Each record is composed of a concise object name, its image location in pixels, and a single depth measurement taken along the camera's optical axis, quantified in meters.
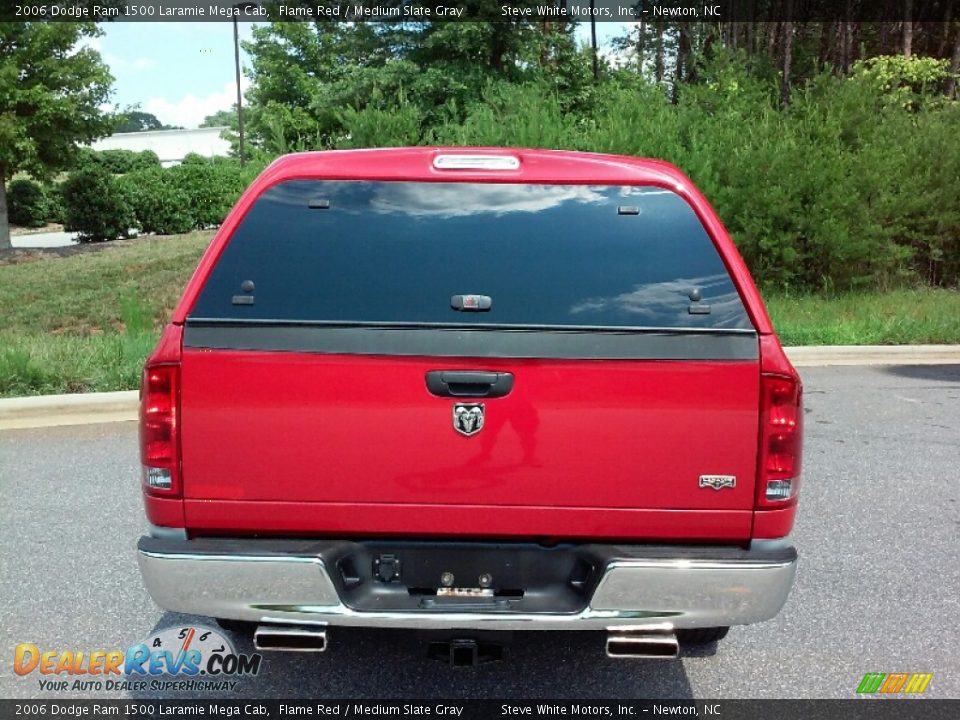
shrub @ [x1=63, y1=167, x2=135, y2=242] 30.53
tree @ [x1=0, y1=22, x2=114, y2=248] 23.36
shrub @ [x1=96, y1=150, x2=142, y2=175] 46.91
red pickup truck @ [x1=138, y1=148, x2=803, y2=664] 2.89
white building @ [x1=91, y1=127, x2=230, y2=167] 81.25
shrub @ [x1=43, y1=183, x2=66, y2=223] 40.52
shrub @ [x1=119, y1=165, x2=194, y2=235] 32.75
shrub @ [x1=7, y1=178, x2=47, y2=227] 40.56
